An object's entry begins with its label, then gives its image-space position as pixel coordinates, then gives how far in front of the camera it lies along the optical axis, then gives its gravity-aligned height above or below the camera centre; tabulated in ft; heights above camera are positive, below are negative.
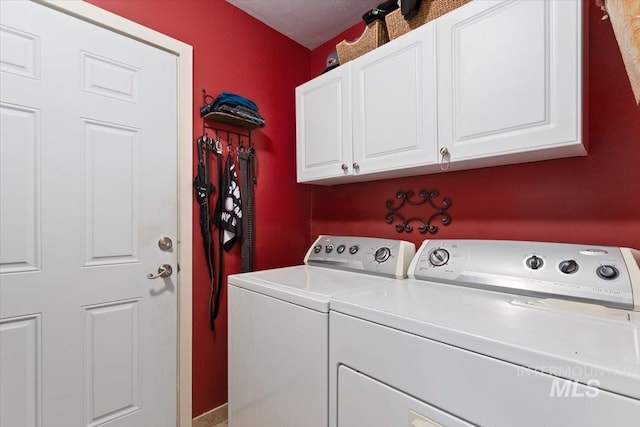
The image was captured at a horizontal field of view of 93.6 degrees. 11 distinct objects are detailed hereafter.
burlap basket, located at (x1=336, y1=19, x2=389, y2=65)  5.07 +3.00
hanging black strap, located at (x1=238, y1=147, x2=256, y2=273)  6.04 +0.13
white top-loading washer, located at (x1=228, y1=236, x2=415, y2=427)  3.49 -1.52
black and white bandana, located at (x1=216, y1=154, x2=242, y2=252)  5.70 +0.16
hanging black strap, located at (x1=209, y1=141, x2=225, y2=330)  5.69 -0.85
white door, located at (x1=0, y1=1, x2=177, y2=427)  3.84 -0.12
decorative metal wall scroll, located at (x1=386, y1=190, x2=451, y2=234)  5.24 +0.05
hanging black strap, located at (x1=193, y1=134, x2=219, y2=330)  5.45 +0.41
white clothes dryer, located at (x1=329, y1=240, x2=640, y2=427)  1.94 -0.99
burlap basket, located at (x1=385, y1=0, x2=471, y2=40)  4.26 +2.98
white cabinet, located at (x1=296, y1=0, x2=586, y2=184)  3.29 +1.60
